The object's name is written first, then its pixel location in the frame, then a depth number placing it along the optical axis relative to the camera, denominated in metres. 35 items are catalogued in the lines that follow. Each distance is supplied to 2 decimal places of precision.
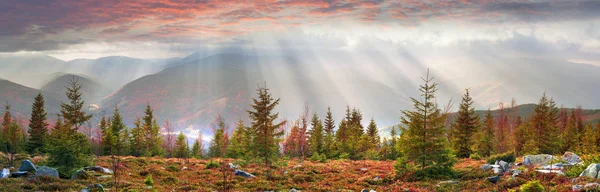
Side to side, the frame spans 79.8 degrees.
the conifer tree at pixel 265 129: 32.44
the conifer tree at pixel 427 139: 25.75
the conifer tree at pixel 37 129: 60.81
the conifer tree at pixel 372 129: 74.75
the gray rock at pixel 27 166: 23.94
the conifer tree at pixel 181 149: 58.38
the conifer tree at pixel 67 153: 24.59
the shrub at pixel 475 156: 39.22
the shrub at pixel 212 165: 35.66
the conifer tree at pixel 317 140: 61.94
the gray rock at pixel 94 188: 19.57
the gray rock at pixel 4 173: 22.08
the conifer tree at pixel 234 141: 57.18
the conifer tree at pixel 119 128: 68.75
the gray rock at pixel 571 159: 22.13
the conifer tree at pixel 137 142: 66.56
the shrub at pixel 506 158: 28.08
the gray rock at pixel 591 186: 14.41
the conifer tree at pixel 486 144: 46.59
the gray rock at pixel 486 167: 25.05
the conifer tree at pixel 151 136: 69.00
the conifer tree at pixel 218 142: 56.01
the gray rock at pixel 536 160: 24.44
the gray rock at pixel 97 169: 26.85
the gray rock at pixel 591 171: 16.94
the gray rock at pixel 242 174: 27.98
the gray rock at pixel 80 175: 23.48
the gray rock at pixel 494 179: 21.38
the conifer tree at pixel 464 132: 46.03
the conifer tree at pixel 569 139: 55.30
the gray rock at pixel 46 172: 22.30
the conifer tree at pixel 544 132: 47.78
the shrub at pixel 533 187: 14.20
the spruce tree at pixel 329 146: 57.72
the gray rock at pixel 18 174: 22.50
